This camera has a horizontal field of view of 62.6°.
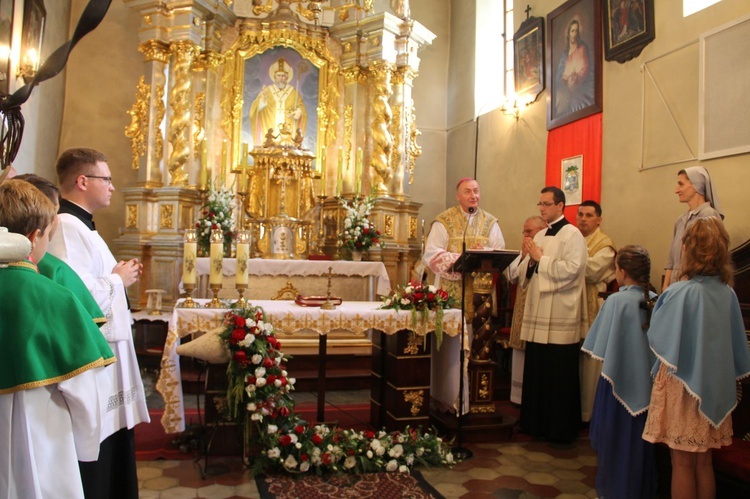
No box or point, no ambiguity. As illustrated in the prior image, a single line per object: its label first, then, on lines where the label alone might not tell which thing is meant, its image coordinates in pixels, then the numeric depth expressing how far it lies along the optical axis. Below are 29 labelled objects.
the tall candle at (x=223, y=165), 9.41
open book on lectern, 5.11
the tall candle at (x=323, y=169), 10.14
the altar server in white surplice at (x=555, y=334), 5.32
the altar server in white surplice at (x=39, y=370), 1.95
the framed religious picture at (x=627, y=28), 6.71
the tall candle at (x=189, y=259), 4.74
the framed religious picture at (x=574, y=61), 7.54
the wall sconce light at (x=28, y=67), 6.56
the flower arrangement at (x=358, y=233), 9.10
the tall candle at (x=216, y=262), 4.79
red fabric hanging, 7.53
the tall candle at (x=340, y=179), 9.83
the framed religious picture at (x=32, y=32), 6.63
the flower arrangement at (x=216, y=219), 8.70
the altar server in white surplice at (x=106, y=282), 3.05
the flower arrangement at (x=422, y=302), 4.99
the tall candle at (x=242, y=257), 4.73
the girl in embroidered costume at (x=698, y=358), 3.21
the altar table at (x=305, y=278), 8.30
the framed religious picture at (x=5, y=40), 5.82
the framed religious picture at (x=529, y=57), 8.75
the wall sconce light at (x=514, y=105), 9.23
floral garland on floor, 4.26
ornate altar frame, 9.14
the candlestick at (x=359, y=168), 9.92
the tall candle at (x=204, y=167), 9.30
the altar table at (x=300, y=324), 4.48
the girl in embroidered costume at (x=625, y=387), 3.63
